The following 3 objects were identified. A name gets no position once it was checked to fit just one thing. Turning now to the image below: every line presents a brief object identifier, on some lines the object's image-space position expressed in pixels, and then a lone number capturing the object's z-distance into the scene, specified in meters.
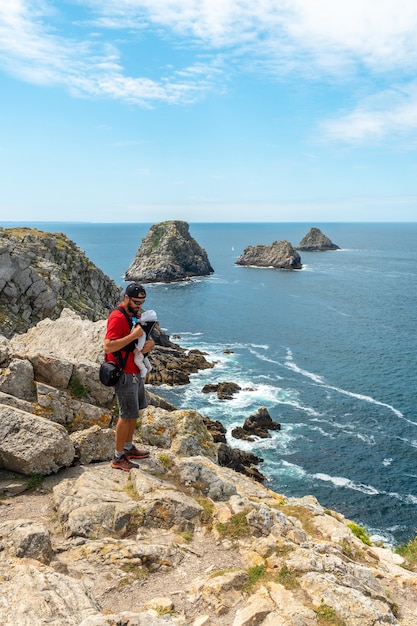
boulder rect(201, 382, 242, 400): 57.78
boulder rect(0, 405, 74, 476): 10.27
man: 10.09
